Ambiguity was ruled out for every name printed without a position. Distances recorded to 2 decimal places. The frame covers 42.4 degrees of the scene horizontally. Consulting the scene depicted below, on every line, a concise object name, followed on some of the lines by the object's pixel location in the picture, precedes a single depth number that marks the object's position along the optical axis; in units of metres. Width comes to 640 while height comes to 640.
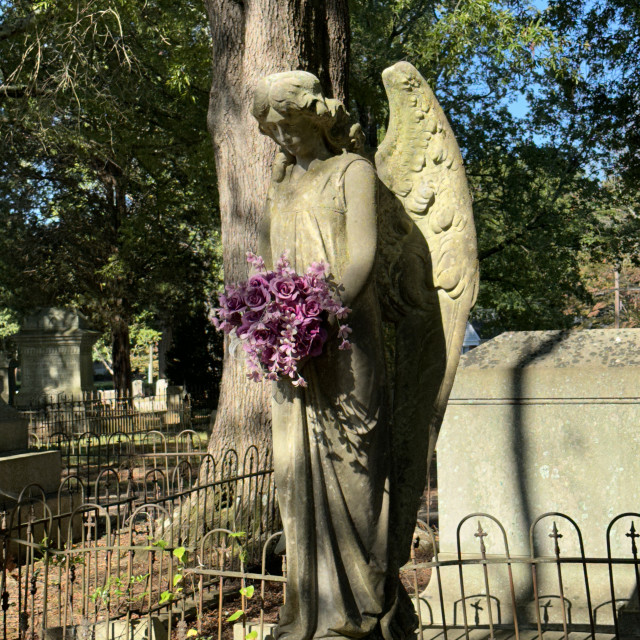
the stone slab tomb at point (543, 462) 5.34
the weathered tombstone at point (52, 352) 20.30
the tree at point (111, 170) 14.90
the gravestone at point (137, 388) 33.26
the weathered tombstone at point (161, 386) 30.00
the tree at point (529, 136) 16.59
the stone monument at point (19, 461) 8.59
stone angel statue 3.34
